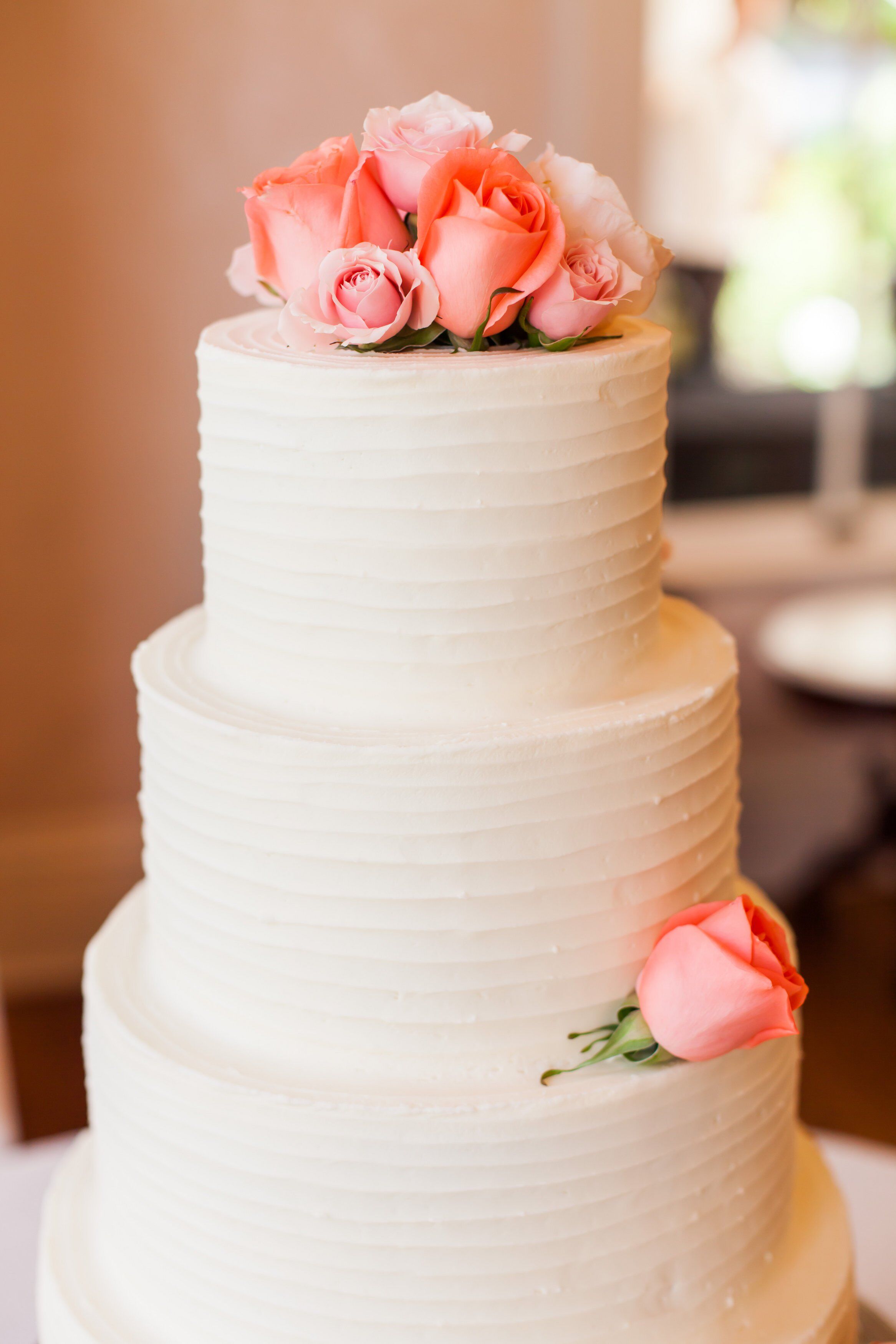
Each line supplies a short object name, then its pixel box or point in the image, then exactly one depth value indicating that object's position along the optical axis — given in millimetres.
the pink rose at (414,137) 1028
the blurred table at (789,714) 4164
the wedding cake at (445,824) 1006
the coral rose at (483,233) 977
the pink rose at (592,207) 1071
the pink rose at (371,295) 997
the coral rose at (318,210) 1037
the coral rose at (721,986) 1000
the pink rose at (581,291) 1025
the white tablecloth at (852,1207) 1520
